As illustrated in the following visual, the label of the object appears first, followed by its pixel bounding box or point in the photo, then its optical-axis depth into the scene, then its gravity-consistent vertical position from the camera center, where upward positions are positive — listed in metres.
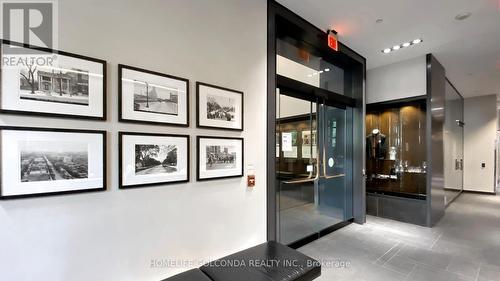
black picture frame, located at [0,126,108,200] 1.40 -0.12
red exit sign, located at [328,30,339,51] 3.64 +1.65
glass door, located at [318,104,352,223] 4.16 -0.49
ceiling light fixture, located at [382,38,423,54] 3.94 +1.74
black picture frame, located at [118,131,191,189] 1.79 -0.15
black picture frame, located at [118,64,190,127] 1.79 +0.43
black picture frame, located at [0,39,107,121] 1.42 +0.40
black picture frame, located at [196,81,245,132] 2.24 +0.37
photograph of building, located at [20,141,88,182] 1.46 -0.13
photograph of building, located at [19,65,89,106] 1.47 +0.39
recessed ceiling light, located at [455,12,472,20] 3.11 +1.75
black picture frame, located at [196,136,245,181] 2.25 -0.17
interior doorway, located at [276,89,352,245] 3.38 -0.46
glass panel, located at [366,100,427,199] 4.75 -0.19
